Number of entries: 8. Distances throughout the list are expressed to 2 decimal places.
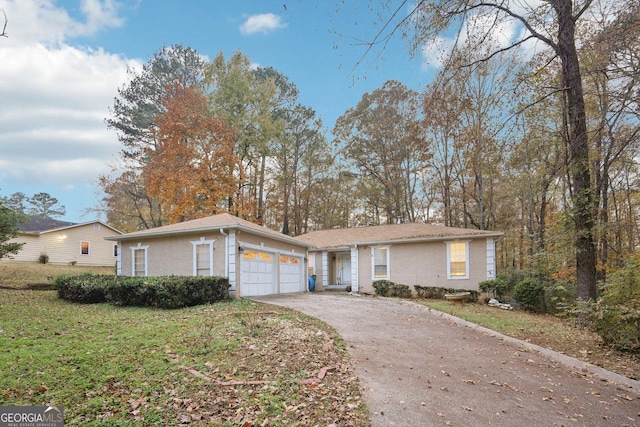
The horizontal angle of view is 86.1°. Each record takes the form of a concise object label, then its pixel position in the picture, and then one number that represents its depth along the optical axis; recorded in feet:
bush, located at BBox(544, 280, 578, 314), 41.86
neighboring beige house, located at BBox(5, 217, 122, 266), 73.61
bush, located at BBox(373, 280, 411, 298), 48.60
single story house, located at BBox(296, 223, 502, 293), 47.14
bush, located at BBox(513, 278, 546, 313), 41.04
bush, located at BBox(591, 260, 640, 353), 18.74
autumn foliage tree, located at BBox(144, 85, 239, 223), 65.41
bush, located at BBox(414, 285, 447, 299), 46.60
